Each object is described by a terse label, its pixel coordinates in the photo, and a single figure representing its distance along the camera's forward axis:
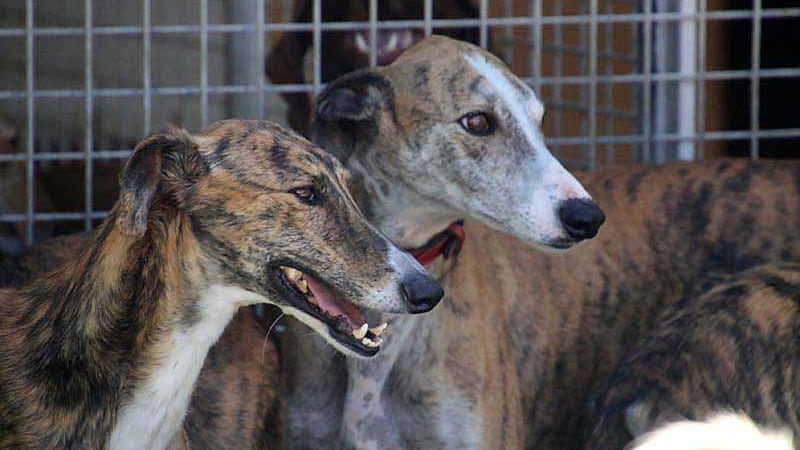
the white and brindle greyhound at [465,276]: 6.50
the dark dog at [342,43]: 9.23
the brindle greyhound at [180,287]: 5.39
